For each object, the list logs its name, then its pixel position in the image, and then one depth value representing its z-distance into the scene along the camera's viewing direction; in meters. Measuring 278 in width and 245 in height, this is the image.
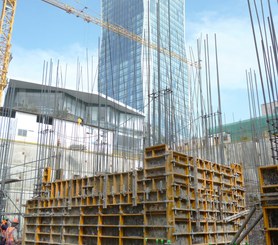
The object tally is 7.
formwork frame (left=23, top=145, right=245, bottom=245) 7.99
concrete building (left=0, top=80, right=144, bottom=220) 20.95
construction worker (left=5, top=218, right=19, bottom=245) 10.00
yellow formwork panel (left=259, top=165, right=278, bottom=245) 5.72
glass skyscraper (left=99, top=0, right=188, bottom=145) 43.42
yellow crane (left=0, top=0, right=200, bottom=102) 27.53
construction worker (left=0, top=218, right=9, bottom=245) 10.40
